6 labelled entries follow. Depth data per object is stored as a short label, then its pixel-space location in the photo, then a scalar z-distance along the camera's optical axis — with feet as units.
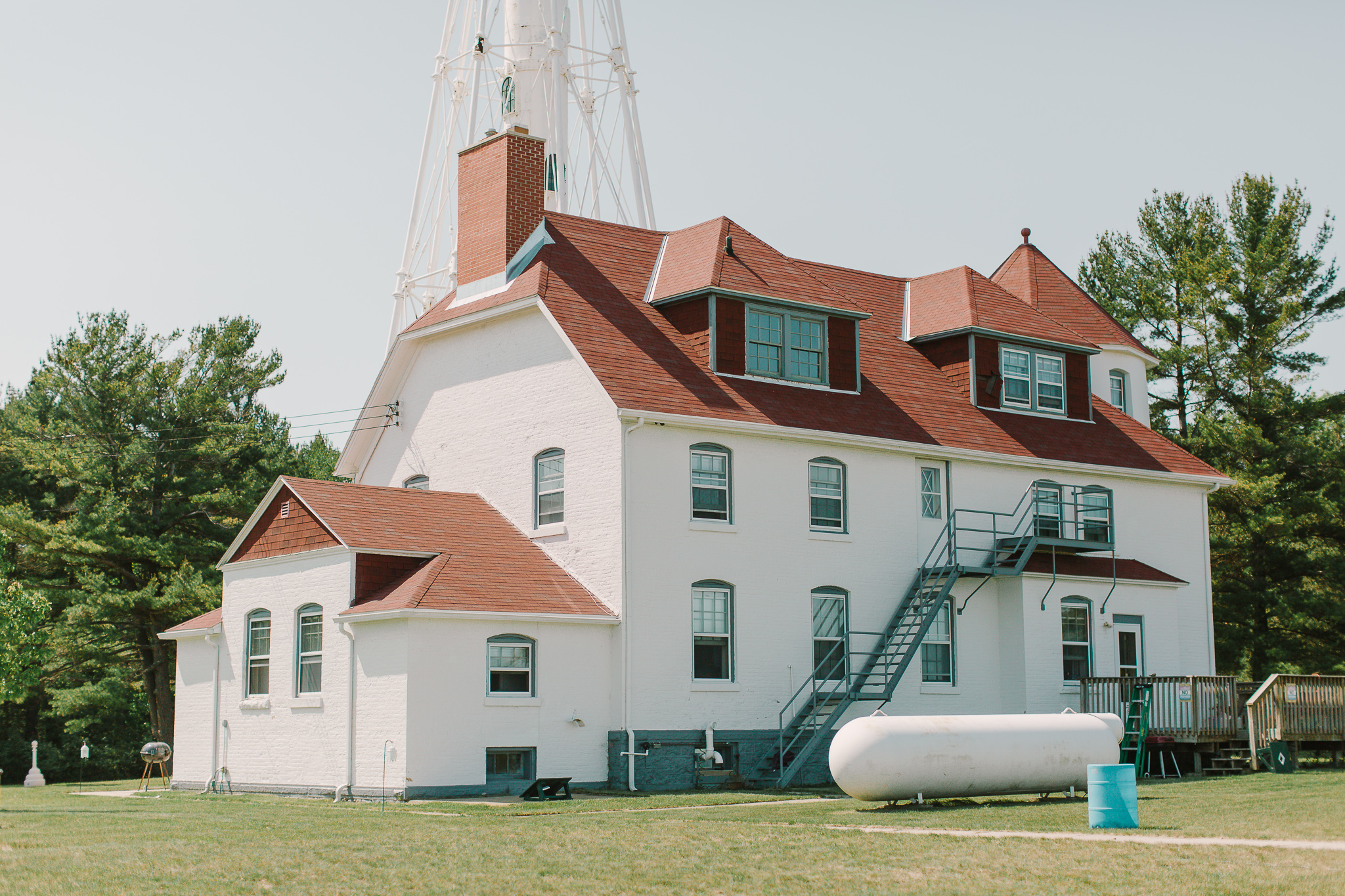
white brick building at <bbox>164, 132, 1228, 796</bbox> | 84.12
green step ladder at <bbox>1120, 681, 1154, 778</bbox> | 92.63
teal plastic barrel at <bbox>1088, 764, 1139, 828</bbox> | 55.72
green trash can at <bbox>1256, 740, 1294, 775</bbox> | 93.35
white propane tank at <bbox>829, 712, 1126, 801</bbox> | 67.87
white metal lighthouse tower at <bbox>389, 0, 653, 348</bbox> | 129.70
